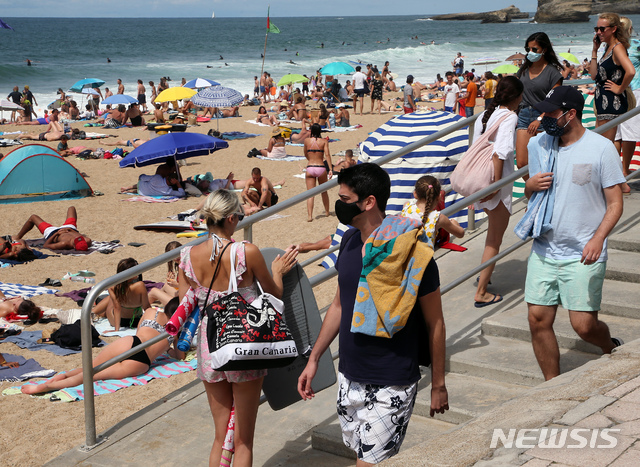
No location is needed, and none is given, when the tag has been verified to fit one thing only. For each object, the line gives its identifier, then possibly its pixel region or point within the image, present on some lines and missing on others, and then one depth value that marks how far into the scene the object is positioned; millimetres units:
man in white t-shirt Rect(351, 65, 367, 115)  24516
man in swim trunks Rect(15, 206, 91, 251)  10453
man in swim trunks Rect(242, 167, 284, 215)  12227
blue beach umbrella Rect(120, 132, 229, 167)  13201
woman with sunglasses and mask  5199
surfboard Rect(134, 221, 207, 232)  11477
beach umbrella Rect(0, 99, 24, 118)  22714
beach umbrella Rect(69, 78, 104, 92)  26688
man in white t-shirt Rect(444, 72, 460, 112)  22016
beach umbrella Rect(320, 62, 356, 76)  27906
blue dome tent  13695
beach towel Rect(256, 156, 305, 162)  17297
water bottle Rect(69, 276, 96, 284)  9084
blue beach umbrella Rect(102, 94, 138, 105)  23828
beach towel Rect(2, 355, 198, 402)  5691
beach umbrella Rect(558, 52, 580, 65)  27703
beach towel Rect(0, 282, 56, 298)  8427
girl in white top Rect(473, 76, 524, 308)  4812
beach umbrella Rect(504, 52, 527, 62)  30469
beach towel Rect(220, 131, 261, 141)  20555
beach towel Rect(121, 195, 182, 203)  13688
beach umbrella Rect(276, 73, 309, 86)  27203
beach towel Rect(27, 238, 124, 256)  10414
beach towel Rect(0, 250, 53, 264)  10047
